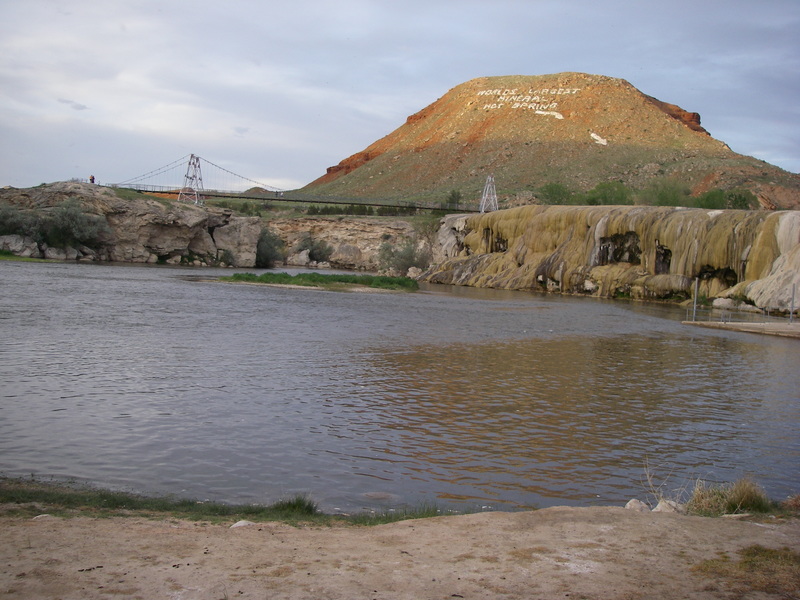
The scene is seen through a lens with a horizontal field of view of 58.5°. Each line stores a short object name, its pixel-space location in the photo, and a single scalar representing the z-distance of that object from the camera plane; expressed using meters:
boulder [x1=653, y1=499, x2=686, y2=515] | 7.06
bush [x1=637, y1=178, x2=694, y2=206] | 63.72
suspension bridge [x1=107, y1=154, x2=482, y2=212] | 89.76
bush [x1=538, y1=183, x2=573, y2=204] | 79.50
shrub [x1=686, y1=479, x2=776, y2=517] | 7.13
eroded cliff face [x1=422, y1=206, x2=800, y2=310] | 38.41
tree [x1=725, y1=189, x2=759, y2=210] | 60.91
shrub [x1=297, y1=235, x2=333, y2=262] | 84.94
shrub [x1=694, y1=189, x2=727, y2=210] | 60.62
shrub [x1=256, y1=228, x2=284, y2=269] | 77.19
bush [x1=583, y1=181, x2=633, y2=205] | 71.38
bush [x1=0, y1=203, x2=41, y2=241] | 55.52
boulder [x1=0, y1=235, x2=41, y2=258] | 56.22
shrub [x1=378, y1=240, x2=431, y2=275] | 65.62
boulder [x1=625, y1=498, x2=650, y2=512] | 7.07
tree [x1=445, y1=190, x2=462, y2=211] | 90.15
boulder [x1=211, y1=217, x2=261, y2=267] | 72.94
